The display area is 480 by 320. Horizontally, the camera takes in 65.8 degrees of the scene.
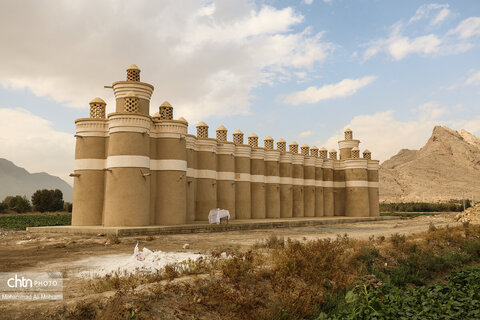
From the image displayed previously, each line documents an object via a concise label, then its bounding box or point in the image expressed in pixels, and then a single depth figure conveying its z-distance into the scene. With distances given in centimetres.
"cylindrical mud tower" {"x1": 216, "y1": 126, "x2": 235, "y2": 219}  3033
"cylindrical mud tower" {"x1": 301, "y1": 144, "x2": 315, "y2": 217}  3899
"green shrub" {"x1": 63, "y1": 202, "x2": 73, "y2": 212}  6476
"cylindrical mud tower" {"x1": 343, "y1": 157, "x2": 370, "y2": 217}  3991
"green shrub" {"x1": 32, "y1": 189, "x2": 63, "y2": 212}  6384
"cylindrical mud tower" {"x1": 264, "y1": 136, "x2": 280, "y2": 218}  3478
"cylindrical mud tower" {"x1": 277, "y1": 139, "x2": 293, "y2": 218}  3619
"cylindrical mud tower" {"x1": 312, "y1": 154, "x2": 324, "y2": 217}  4012
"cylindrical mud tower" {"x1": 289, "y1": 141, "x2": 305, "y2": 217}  3759
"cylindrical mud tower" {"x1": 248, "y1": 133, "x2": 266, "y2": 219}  3343
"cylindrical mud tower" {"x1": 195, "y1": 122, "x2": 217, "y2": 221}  2839
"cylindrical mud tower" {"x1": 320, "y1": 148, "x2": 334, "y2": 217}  4131
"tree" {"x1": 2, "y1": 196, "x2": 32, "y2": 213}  6475
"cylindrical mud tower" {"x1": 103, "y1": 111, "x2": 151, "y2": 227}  2103
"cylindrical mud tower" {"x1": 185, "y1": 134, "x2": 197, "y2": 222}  2633
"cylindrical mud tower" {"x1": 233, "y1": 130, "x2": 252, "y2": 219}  3200
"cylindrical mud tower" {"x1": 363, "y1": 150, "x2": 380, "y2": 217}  4088
